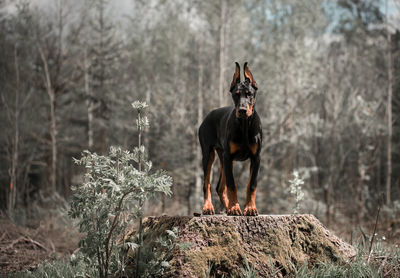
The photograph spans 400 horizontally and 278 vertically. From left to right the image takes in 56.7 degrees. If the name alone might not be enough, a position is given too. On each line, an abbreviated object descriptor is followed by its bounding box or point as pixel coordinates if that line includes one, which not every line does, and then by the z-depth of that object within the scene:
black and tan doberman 4.19
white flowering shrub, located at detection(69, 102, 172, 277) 3.52
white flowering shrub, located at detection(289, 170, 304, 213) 5.87
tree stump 4.05
